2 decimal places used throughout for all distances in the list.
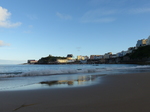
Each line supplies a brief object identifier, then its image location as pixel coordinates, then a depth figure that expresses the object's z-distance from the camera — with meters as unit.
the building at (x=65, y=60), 177.25
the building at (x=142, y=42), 143.62
